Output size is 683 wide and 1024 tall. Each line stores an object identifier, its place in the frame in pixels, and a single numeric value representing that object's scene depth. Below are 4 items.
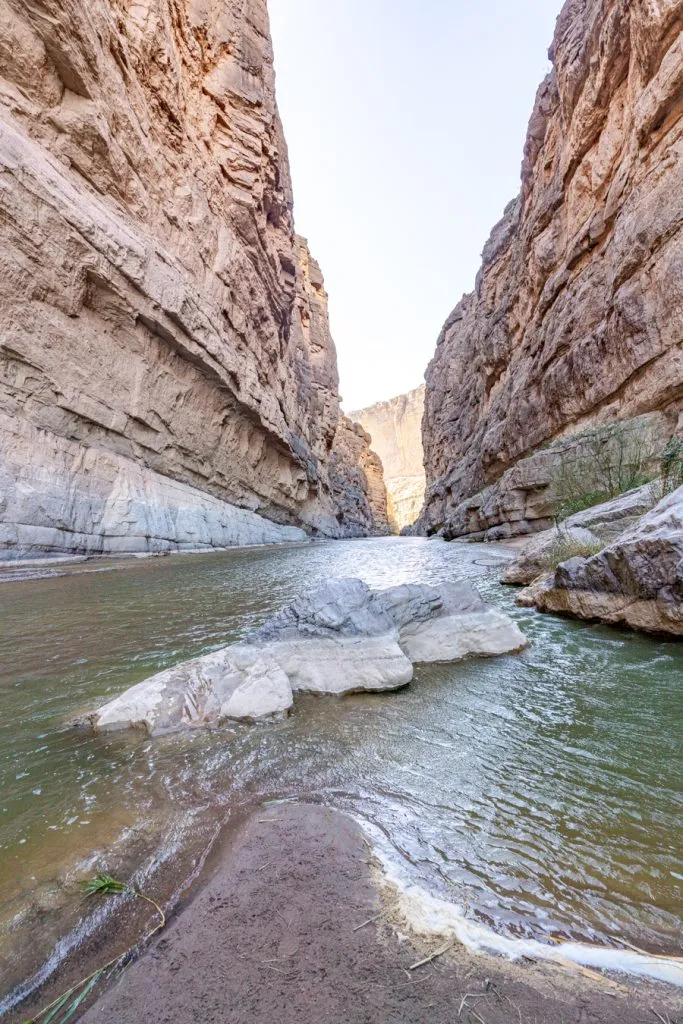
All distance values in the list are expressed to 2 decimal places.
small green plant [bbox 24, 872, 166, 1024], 1.04
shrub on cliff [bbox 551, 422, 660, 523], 11.12
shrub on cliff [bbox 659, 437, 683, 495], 5.91
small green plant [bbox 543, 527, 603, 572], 5.95
